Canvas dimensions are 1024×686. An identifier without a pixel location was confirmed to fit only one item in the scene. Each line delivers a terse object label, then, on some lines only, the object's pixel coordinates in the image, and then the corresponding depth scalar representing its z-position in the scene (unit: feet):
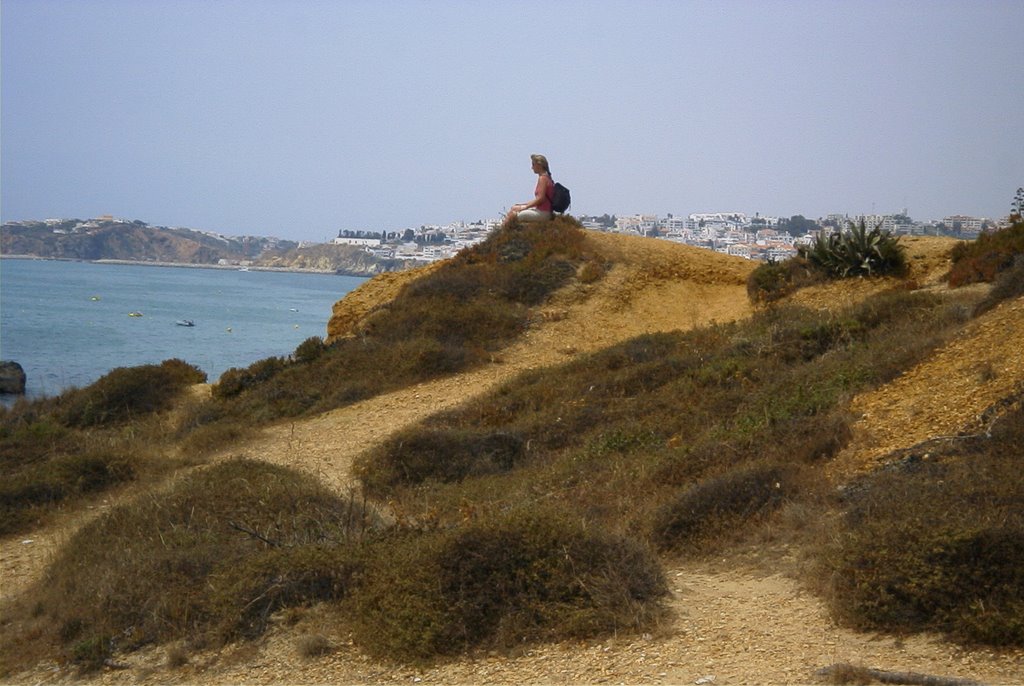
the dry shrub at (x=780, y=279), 61.67
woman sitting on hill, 73.93
